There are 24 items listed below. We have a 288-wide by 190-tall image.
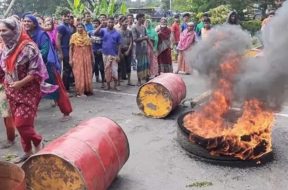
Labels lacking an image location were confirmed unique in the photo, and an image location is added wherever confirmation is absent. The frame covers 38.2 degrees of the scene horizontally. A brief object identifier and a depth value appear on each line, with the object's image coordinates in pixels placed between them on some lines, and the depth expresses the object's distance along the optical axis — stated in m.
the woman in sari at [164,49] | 11.58
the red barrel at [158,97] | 7.47
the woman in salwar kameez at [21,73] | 4.96
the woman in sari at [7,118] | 5.93
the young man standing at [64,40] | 9.29
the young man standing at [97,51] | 10.29
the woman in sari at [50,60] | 6.64
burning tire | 5.29
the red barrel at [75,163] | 3.96
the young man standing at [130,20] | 11.45
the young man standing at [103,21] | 10.88
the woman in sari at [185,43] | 12.20
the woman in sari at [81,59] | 9.11
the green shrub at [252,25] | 19.94
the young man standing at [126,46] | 10.51
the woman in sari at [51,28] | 9.04
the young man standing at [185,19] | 13.88
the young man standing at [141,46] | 10.57
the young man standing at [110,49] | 9.65
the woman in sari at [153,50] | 11.17
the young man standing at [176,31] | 14.47
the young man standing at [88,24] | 11.55
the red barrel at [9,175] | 3.69
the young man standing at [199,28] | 13.17
